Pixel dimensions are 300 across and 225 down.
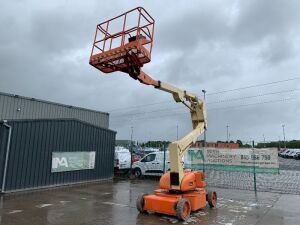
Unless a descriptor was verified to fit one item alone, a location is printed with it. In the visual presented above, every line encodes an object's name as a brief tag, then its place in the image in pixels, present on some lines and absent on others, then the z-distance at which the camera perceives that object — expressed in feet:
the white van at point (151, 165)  44.75
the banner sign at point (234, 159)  34.48
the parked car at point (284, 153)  134.71
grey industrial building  30.59
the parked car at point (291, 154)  125.90
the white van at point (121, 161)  48.55
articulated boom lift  17.59
